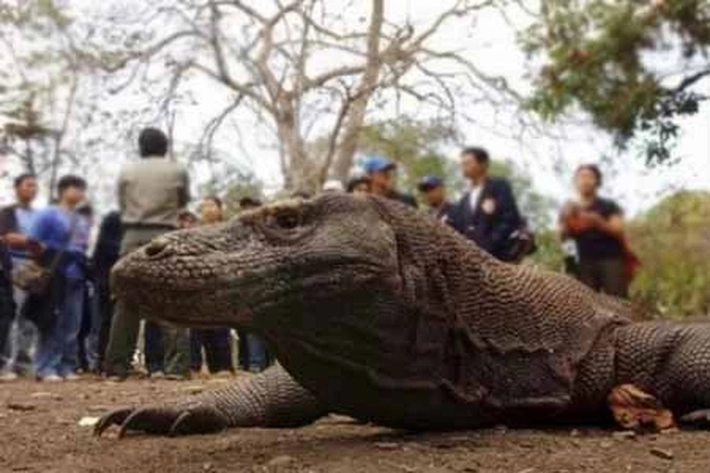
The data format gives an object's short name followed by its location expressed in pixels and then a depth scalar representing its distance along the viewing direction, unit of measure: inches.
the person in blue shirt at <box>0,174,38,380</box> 322.0
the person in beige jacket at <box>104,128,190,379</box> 304.7
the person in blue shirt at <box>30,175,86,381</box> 323.6
